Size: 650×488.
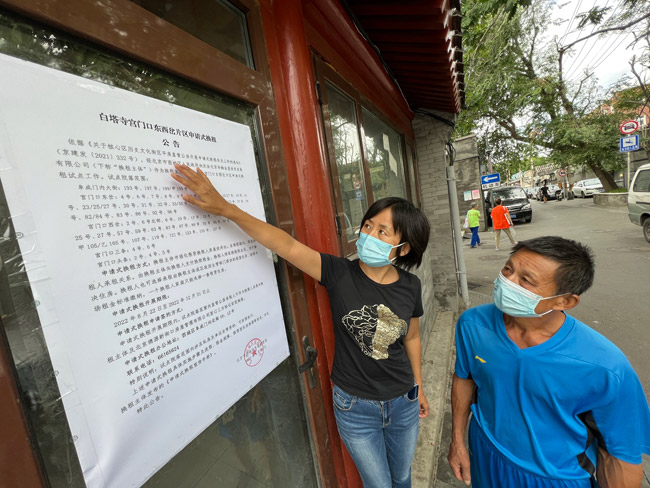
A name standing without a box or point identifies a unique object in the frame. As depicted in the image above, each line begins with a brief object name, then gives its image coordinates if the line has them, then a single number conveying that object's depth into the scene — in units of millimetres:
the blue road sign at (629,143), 10320
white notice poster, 623
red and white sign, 10688
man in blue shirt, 1083
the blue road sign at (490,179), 10656
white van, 6966
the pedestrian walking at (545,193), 24025
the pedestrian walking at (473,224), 9712
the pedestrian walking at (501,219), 8609
